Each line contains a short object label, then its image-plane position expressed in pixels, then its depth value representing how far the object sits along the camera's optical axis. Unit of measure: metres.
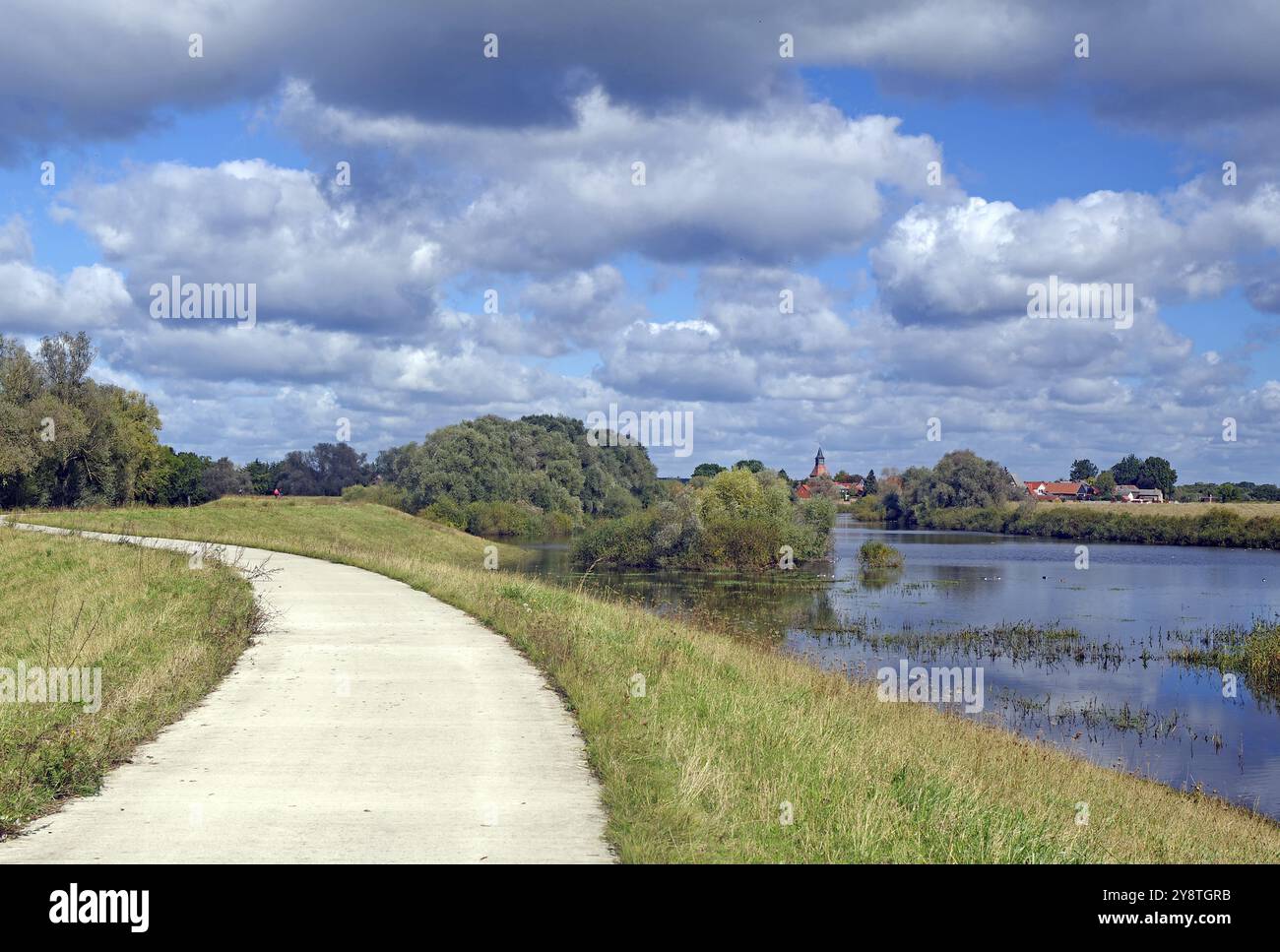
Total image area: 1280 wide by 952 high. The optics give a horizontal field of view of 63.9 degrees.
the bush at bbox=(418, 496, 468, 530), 84.19
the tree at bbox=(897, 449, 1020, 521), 110.44
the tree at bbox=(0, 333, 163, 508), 54.34
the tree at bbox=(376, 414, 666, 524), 89.69
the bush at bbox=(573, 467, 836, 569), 58.00
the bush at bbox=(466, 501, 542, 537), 86.56
